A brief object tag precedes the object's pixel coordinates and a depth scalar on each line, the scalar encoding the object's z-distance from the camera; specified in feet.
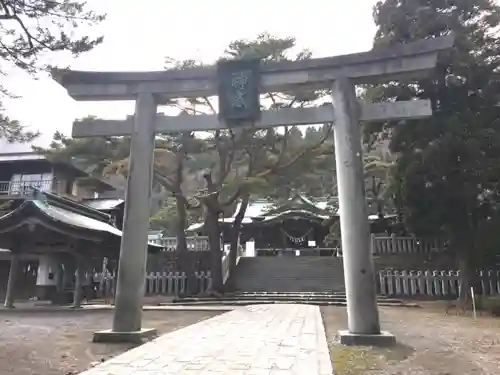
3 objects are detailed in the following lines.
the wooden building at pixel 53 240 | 47.80
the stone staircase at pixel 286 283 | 59.72
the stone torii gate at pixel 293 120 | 24.56
